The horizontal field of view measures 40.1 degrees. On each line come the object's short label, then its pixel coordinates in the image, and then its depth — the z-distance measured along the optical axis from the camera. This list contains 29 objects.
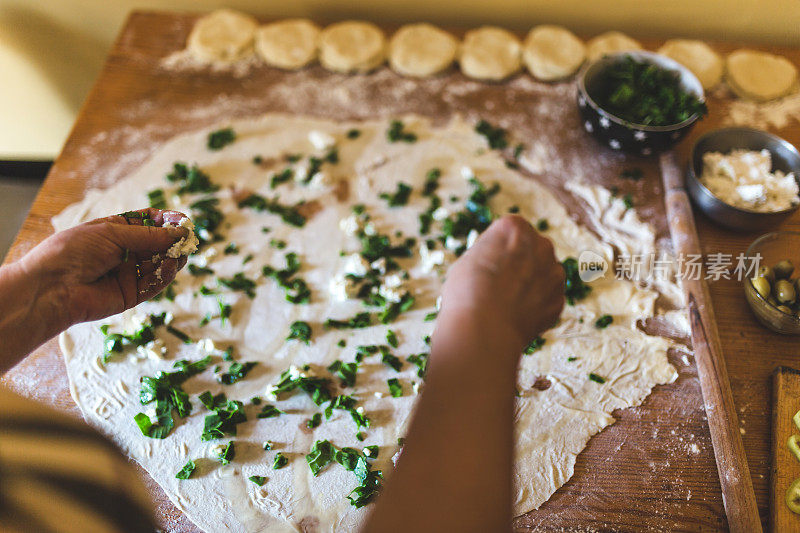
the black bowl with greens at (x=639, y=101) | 1.14
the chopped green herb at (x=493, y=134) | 1.20
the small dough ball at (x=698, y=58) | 1.24
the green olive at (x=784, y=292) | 1.05
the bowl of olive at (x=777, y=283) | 1.05
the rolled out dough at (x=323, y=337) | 1.01
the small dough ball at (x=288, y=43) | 1.27
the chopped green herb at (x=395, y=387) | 1.04
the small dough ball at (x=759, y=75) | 1.22
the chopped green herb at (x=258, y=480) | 1.00
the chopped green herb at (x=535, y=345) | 1.06
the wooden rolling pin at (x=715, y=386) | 0.98
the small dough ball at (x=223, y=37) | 1.27
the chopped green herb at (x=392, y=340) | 1.07
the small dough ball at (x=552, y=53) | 1.24
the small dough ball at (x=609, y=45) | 1.26
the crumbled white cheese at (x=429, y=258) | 1.11
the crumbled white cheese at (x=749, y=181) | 1.10
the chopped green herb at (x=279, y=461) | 1.01
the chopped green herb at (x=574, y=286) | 1.10
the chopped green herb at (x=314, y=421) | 1.03
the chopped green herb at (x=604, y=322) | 1.08
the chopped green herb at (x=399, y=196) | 1.16
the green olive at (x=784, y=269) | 1.06
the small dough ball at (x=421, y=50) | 1.25
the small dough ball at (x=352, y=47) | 1.26
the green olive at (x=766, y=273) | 1.07
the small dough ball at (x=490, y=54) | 1.25
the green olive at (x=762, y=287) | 1.05
